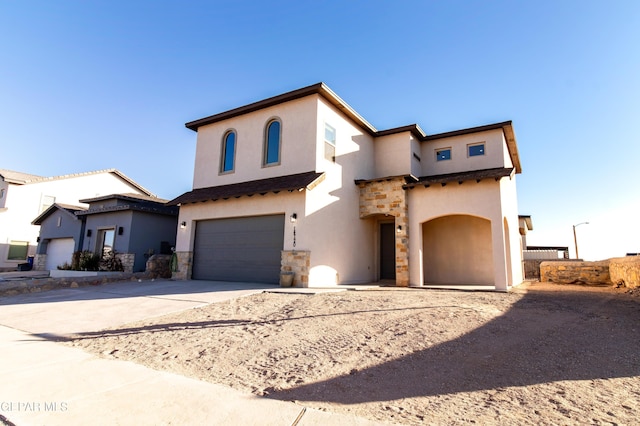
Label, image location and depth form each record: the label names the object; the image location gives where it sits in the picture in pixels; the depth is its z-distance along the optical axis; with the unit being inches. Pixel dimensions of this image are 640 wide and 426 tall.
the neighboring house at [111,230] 641.6
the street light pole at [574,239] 1124.0
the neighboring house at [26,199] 900.0
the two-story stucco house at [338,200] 453.7
